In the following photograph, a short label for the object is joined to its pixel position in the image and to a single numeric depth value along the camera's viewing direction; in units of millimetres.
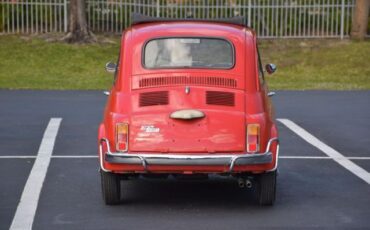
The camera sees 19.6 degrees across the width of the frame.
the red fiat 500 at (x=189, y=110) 10164
